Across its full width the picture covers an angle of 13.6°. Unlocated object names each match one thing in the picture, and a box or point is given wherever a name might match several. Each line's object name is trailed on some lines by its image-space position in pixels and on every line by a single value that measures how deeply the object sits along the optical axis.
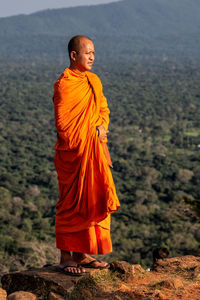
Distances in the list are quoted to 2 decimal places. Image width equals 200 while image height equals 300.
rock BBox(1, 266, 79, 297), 9.09
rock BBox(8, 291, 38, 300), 8.67
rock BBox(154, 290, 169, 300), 8.64
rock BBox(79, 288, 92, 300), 8.85
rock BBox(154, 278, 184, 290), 9.37
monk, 9.20
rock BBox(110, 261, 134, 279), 9.98
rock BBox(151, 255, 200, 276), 11.21
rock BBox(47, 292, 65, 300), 8.73
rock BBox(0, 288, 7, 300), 8.58
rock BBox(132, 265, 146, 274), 10.48
